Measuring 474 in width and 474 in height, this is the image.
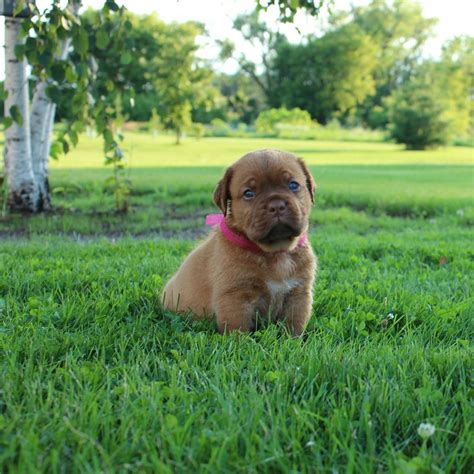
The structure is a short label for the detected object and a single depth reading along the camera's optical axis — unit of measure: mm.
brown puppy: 2840
